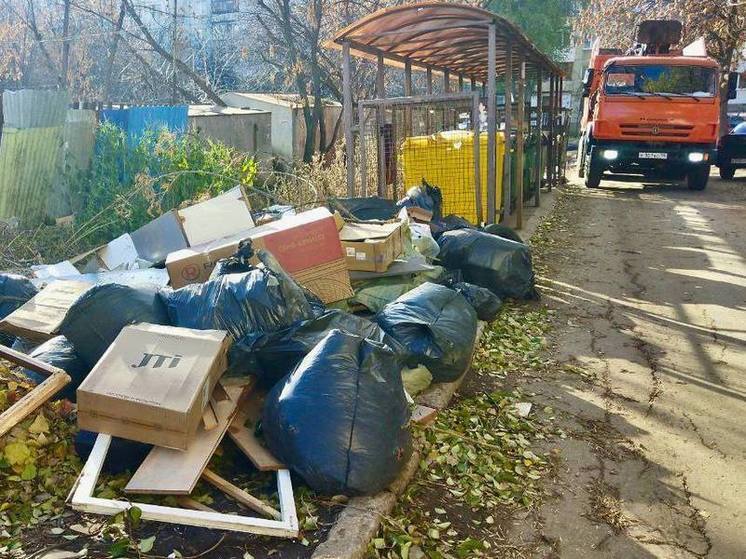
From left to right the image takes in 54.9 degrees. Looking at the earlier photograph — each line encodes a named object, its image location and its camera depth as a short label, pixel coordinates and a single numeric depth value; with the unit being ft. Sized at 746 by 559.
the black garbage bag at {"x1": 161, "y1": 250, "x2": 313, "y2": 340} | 11.35
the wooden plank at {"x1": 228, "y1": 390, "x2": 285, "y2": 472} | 9.54
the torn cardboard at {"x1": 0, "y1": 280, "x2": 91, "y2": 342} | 12.55
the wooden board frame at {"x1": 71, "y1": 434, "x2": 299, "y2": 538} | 8.32
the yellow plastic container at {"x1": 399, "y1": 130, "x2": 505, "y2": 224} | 26.63
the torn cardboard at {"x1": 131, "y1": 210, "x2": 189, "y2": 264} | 17.02
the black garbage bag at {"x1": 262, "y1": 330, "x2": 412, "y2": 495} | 9.17
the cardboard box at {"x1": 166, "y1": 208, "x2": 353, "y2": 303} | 14.49
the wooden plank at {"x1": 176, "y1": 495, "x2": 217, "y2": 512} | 8.76
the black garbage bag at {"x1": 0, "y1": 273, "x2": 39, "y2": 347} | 14.40
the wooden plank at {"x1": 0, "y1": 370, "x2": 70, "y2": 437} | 9.18
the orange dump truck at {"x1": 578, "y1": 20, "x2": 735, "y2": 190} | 43.06
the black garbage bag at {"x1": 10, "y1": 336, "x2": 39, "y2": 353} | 12.67
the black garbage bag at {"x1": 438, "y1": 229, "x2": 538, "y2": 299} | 19.27
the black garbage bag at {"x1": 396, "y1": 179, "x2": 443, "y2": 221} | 22.65
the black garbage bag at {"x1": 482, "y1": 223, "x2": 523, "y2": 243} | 21.68
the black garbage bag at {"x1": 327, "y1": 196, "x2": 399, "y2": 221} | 21.01
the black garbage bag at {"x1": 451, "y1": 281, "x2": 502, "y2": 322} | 17.42
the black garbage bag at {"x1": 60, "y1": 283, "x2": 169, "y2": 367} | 11.25
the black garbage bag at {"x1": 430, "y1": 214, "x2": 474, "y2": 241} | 21.39
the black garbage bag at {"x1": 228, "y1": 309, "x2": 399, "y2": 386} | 10.95
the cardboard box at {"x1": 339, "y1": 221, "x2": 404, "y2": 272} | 15.90
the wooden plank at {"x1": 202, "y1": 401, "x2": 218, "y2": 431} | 9.66
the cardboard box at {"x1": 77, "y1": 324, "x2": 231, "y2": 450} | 9.20
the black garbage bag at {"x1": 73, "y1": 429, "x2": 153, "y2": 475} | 9.65
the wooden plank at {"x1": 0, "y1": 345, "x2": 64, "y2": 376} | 10.37
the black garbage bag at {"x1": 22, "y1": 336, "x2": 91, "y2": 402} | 11.08
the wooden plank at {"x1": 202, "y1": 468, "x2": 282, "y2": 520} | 8.68
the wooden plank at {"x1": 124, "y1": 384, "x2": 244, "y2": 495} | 8.66
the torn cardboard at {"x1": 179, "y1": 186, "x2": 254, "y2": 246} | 16.97
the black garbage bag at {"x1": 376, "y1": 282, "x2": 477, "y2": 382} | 13.23
